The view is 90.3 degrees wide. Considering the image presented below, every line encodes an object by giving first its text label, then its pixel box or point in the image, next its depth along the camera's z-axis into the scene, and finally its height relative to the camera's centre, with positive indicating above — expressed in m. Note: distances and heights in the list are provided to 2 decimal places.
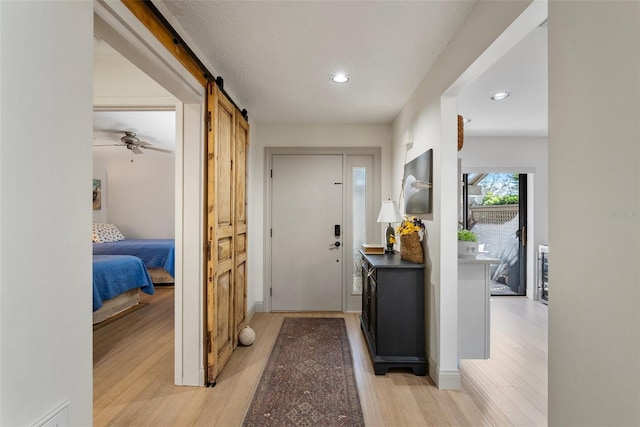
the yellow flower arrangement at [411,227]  2.74 -0.11
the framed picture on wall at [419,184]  2.59 +0.27
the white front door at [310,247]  4.18 -0.44
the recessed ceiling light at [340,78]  2.65 +1.16
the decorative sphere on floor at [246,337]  3.05 -1.19
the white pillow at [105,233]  5.68 -0.38
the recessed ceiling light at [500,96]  3.10 +1.18
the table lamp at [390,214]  3.20 +0.00
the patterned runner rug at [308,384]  1.99 -1.27
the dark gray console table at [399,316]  2.59 -0.84
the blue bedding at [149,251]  5.26 -0.65
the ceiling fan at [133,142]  4.65 +1.06
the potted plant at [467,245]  2.57 -0.25
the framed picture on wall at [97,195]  6.17 +0.34
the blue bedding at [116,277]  3.67 -0.81
